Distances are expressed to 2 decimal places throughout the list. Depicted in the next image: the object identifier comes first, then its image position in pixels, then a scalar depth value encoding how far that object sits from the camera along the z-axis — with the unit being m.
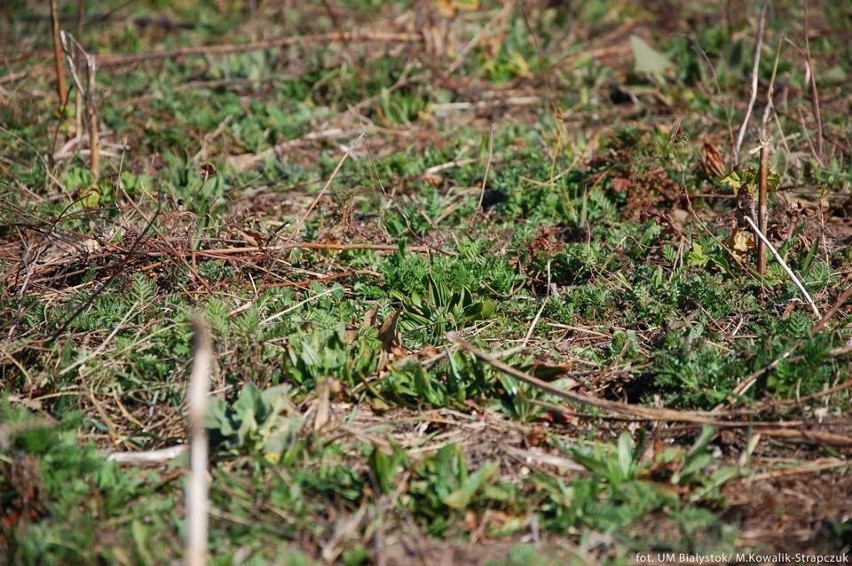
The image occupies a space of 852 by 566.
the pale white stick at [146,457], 6.10
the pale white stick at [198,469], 3.89
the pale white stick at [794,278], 7.05
